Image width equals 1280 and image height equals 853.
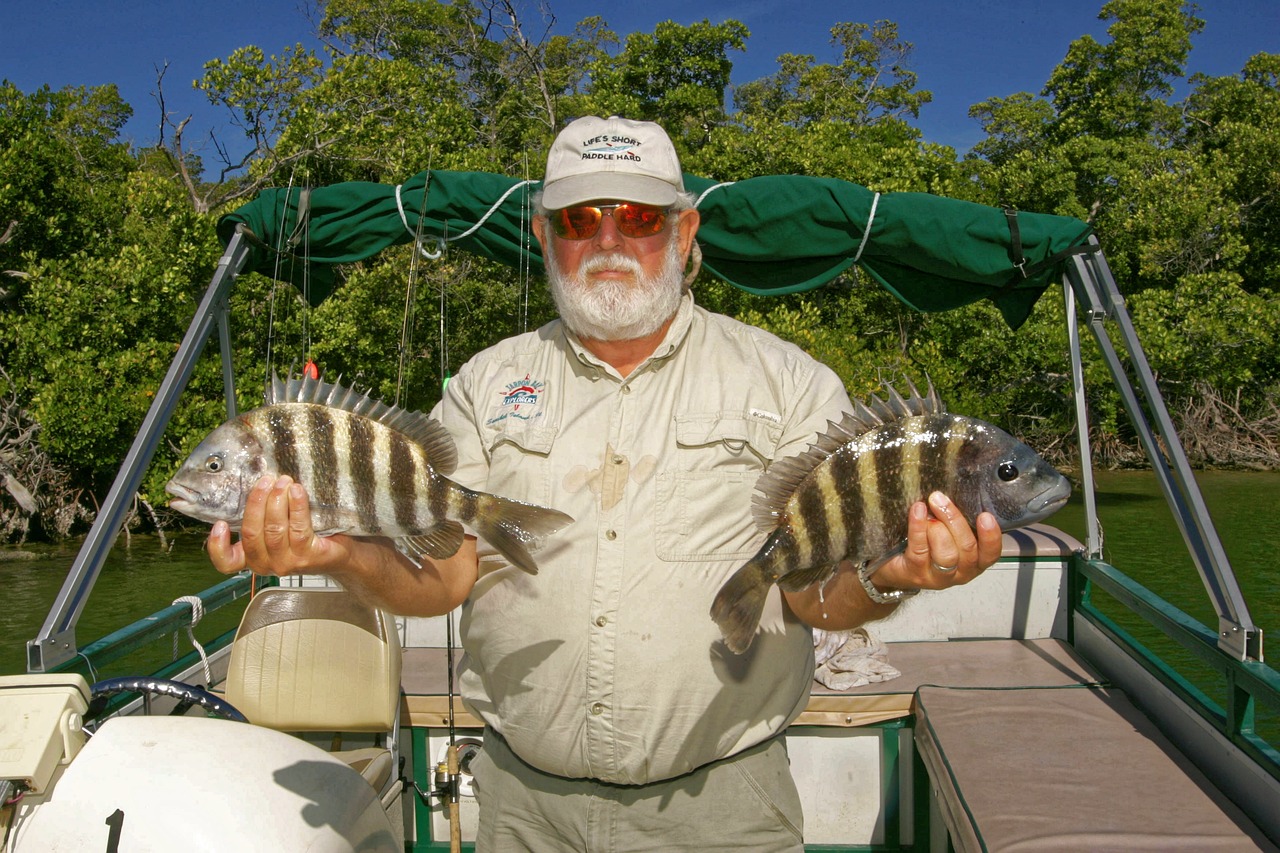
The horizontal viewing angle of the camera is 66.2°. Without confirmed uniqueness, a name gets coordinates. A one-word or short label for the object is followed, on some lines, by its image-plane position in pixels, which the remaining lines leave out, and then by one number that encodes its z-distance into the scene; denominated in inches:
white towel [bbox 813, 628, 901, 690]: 163.5
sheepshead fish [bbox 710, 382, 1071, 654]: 74.5
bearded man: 86.4
